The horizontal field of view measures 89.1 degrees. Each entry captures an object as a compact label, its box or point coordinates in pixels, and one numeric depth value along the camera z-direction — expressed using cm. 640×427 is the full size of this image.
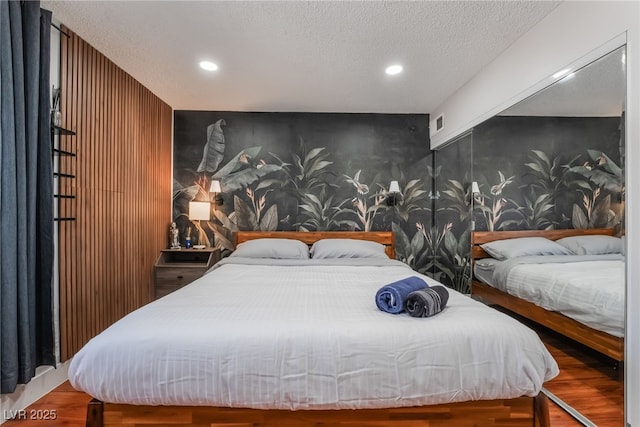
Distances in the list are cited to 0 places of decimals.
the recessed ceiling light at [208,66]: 268
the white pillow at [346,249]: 333
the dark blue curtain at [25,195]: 169
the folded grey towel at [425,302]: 151
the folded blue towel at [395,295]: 157
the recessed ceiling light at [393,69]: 272
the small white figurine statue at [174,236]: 369
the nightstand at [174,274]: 336
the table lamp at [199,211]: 359
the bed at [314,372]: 130
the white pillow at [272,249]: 334
